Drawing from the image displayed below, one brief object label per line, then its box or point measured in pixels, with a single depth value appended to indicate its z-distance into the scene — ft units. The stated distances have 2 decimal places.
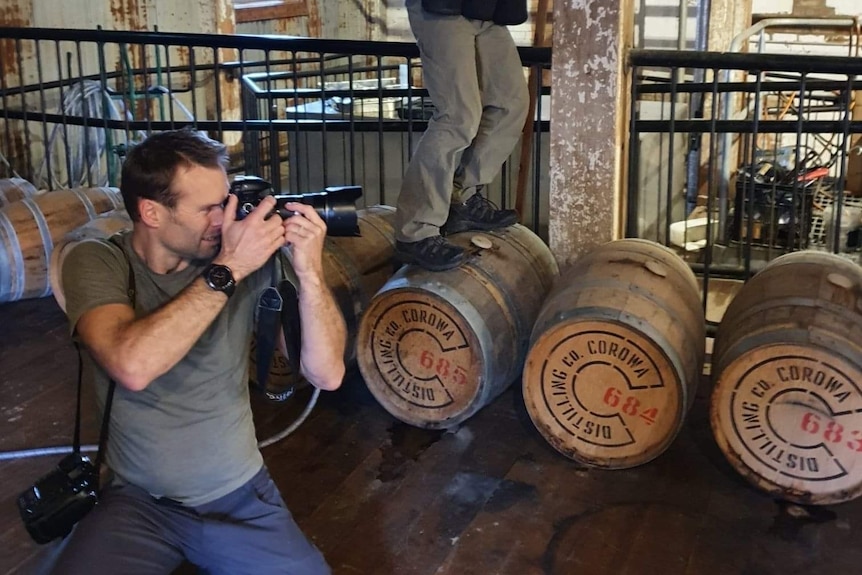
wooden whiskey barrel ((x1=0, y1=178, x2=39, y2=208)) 14.82
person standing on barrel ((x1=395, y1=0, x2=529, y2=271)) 9.46
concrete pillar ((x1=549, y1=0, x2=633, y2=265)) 10.34
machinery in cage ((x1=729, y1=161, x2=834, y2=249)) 21.02
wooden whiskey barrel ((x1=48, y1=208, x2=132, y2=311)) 9.86
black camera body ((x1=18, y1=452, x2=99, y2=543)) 5.84
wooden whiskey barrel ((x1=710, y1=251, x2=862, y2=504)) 7.55
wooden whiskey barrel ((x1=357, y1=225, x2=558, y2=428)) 8.98
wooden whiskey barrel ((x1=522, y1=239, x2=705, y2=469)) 8.12
